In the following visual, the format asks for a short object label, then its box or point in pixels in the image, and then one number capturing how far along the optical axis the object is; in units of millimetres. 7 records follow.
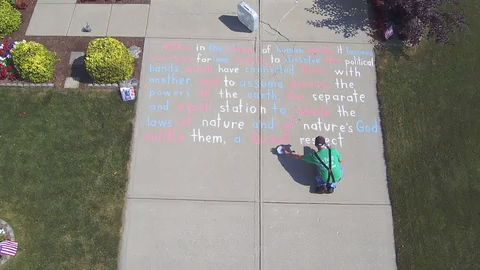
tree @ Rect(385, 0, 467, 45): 9516
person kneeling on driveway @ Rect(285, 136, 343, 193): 8219
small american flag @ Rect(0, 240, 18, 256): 7770
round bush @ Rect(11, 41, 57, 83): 9242
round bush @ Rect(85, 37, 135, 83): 9094
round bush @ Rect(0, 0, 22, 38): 10062
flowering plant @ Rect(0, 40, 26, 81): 9734
